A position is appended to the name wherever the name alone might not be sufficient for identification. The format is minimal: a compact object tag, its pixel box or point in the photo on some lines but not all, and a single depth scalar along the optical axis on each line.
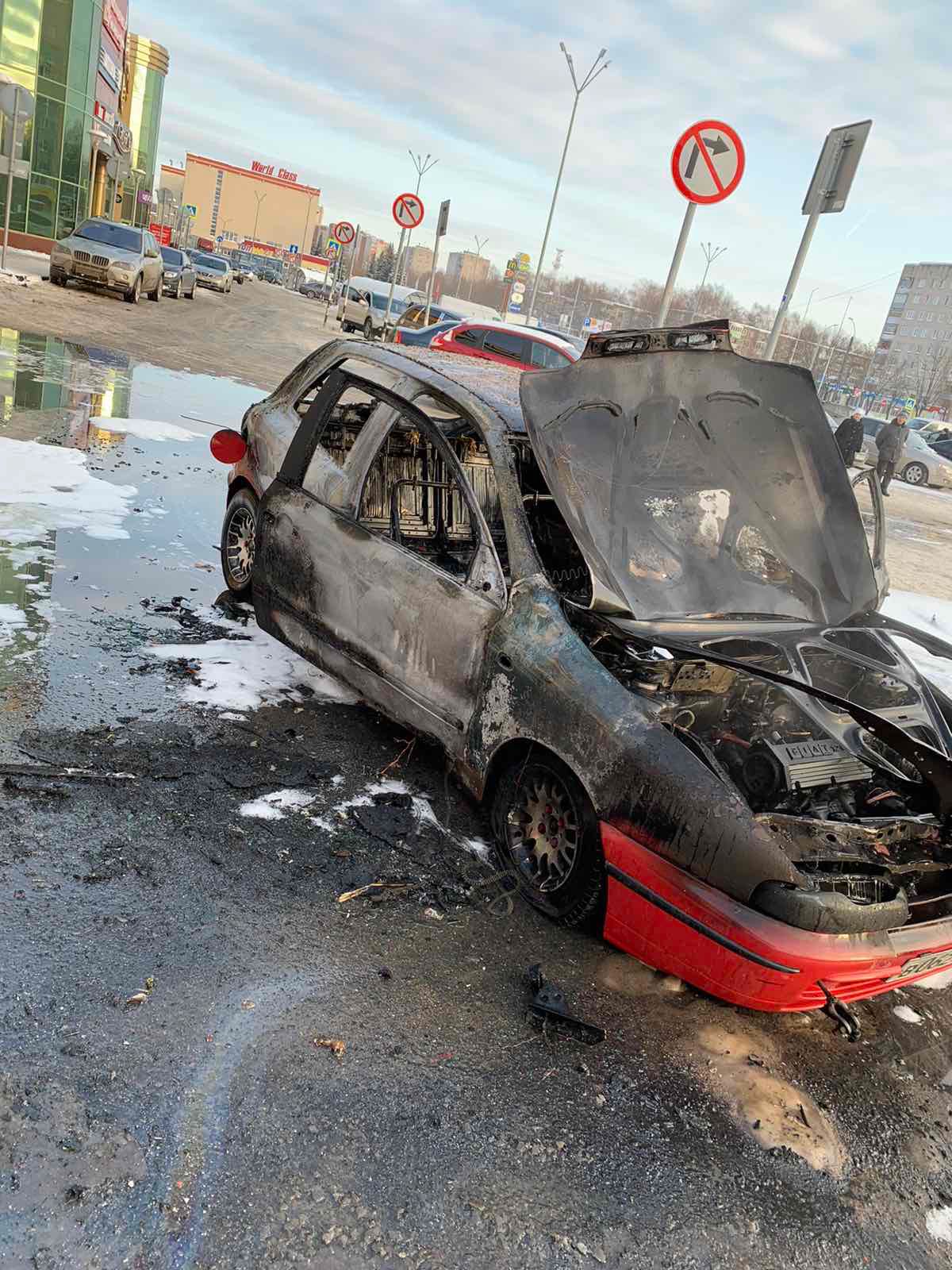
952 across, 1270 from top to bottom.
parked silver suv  22.11
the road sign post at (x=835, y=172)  7.69
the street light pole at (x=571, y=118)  34.12
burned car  2.96
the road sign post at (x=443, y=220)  20.83
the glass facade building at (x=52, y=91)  30.38
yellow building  167.62
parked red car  17.89
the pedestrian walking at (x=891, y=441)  20.31
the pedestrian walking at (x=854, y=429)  15.01
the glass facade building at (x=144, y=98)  70.31
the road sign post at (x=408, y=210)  19.56
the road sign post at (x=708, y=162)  7.14
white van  34.62
